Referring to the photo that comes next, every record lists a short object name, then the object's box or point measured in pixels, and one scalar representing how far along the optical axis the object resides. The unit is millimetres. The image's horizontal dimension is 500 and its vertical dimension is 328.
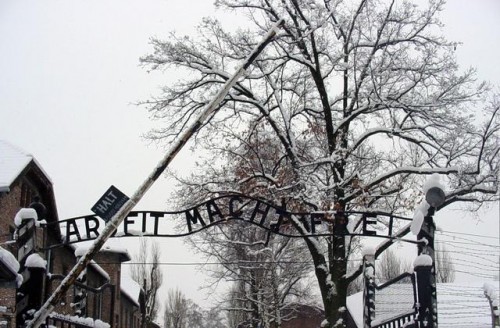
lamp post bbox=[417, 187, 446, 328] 9766
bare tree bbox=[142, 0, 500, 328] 16297
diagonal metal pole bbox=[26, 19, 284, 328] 7906
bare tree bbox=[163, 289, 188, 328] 74575
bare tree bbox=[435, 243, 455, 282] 31822
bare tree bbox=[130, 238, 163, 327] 49878
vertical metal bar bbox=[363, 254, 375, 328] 10409
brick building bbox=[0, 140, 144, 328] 8984
